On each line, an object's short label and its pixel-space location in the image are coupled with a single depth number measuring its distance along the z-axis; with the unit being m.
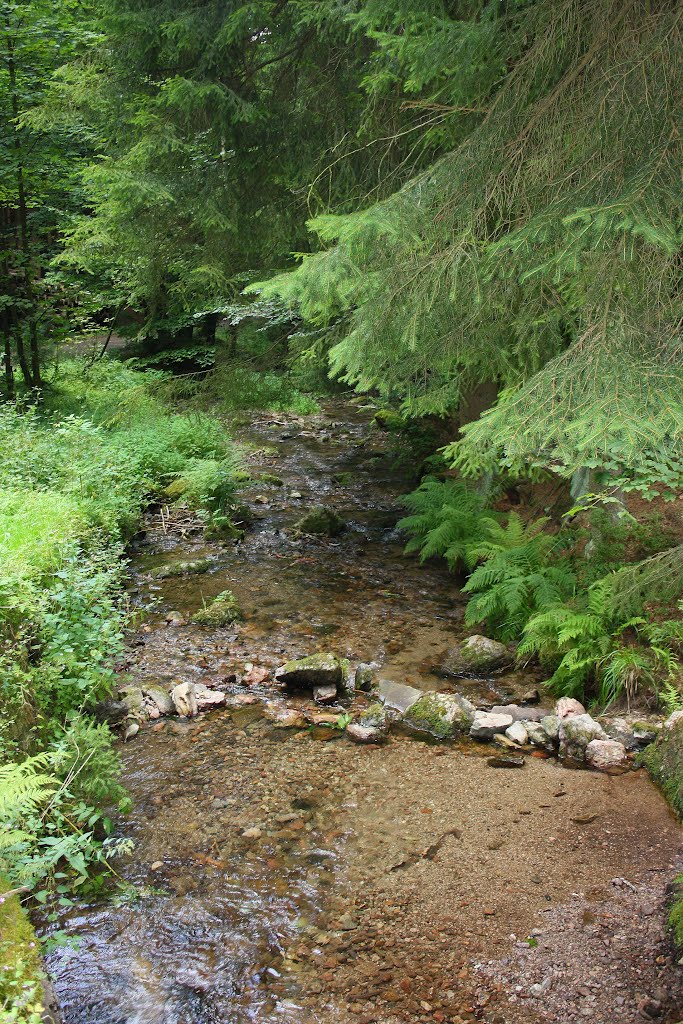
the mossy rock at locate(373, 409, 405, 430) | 15.62
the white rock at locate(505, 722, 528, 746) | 5.96
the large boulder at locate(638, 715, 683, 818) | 5.08
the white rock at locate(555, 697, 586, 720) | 6.22
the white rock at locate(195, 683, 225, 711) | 6.48
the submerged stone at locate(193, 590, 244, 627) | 8.16
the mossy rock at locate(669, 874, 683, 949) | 3.82
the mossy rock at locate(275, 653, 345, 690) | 6.78
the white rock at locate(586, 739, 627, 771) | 5.60
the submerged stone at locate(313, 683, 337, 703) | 6.64
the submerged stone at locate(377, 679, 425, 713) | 6.58
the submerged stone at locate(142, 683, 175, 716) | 6.37
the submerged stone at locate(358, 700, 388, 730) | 6.18
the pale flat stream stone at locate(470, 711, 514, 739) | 6.05
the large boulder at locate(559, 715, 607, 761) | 5.78
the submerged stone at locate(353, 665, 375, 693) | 6.88
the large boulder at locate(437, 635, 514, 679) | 7.23
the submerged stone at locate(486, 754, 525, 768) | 5.68
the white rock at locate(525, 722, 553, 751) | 5.93
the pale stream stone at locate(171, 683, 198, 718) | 6.36
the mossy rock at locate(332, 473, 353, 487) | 14.08
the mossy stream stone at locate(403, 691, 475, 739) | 6.15
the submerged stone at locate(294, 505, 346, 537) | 11.34
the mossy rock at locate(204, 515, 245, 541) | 11.00
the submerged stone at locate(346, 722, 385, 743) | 6.02
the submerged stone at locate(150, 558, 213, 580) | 9.51
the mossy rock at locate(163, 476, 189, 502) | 11.91
